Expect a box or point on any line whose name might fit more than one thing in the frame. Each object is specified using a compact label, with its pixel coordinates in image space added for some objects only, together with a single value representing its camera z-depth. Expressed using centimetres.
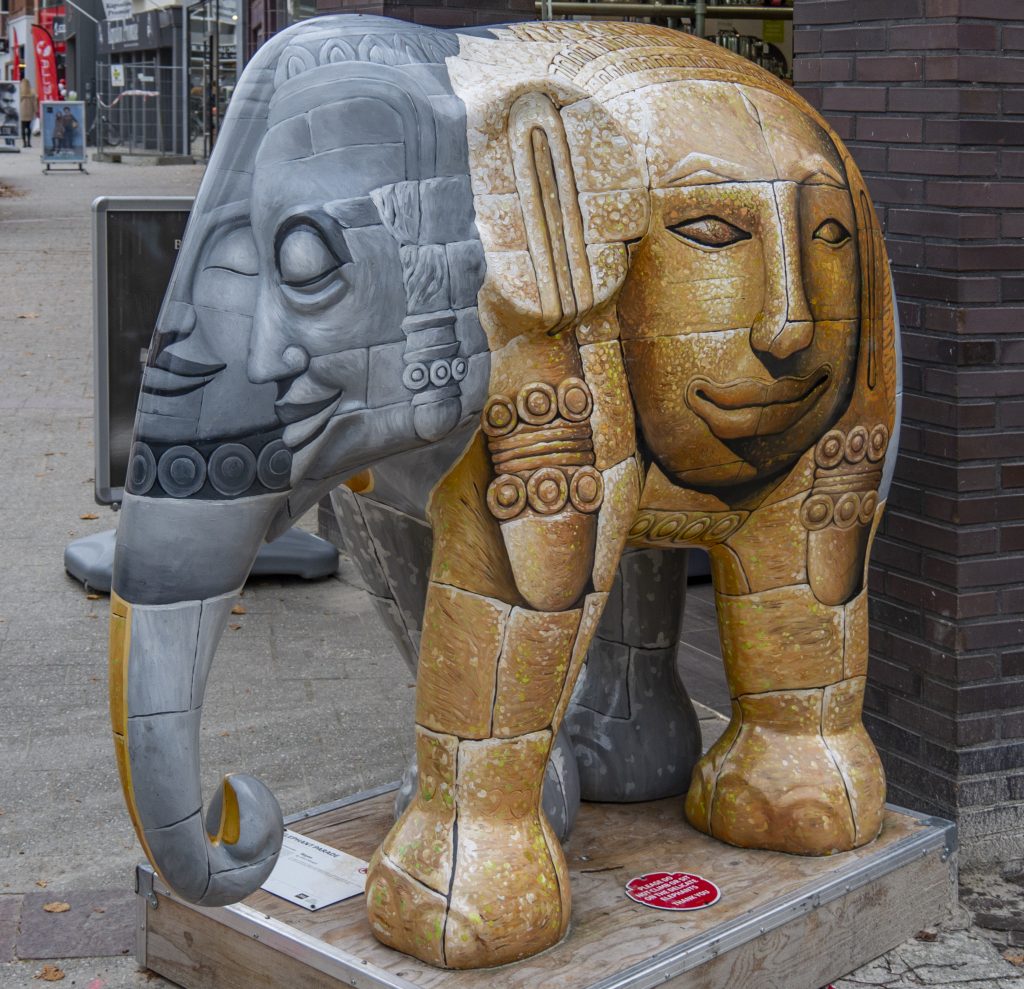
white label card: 331
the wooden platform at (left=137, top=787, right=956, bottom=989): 304
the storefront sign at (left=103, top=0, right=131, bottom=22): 3894
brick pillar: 383
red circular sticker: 327
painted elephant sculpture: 259
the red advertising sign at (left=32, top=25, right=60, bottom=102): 4316
